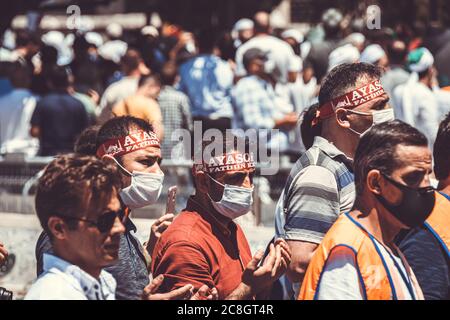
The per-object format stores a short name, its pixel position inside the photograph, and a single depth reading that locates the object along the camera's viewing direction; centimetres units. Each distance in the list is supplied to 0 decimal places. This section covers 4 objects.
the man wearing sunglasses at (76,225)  761
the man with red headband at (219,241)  930
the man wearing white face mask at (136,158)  1071
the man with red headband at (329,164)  978
